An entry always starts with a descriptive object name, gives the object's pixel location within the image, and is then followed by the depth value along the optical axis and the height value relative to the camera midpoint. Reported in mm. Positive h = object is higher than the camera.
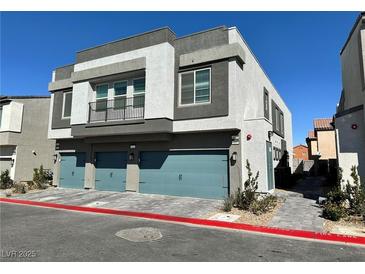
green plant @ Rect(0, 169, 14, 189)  18281 -1114
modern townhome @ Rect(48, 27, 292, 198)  12109 +2620
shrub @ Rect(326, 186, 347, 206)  9406 -937
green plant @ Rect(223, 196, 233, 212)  10039 -1388
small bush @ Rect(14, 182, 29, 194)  15891 -1330
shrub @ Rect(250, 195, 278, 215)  9664 -1341
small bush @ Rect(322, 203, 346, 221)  8383 -1322
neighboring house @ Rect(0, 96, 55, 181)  20688 +2371
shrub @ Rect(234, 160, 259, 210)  10191 -1058
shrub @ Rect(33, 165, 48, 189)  17338 -858
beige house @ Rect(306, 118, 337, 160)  32219 +3775
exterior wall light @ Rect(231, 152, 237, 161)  11898 +549
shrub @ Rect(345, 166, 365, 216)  8594 -823
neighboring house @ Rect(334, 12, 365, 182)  10055 +1693
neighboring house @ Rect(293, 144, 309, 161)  55625 +3608
